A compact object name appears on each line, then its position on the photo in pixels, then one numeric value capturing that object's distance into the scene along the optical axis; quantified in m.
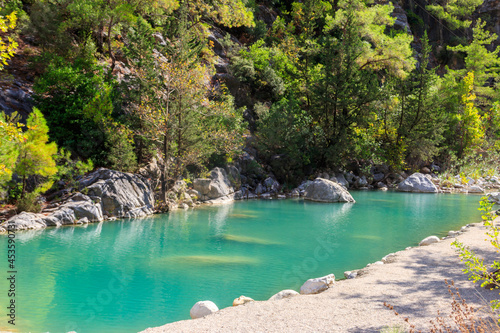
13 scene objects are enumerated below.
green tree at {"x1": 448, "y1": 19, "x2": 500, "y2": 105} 37.09
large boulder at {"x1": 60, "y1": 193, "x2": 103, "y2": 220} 13.08
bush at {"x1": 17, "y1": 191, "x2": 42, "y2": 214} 12.12
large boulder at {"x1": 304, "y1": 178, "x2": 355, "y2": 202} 20.48
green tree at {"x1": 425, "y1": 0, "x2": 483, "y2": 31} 45.84
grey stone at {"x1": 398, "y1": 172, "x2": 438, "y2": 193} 26.00
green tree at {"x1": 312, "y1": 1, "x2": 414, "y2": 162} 25.47
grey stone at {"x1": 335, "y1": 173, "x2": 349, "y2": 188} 26.29
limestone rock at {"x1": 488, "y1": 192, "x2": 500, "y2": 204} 18.73
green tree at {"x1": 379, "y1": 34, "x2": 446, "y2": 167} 28.69
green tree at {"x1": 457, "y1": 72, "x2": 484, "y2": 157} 32.22
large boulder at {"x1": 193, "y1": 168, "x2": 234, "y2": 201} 19.44
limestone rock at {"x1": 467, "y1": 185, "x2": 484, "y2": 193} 25.91
